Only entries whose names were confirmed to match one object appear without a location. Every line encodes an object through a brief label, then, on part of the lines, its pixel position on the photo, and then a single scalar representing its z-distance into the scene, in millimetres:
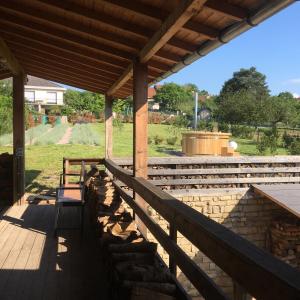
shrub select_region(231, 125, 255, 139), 25417
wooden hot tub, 10820
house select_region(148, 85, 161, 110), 64759
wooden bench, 4359
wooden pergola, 2172
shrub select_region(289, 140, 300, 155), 15327
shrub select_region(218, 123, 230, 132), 26368
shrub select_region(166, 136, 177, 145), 19435
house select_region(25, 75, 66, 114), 49418
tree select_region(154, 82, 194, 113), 62265
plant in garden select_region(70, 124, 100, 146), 18557
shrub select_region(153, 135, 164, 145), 19696
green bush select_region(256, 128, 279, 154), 15354
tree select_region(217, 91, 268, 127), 27615
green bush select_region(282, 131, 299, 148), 18772
